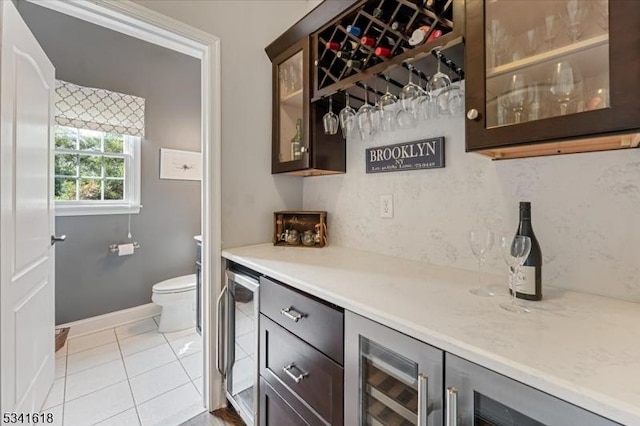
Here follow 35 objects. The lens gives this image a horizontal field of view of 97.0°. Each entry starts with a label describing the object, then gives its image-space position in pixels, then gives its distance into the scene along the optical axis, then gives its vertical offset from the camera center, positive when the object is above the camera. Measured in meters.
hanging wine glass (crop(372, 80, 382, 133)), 1.32 +0.46
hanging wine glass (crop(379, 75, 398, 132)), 1.26 +0.47
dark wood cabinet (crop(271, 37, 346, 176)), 1.61 +0.52
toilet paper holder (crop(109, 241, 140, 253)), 2.70 -0.34
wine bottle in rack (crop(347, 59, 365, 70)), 1.27 +0.67
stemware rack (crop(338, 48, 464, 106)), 1.09 +0.60
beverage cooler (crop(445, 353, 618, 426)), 0.49 -0.37
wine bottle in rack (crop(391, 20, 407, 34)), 1.14 +0.75
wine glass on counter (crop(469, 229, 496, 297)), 0.95 -0.11
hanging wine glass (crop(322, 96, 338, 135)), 1.51 +0.49
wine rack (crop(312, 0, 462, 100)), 1.04 +0.75
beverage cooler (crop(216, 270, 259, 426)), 1.36 -0.68
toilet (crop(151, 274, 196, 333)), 2.58 -0.85
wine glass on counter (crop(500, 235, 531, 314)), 0.87 -0.13
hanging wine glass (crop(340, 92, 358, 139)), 1.42 +0.47
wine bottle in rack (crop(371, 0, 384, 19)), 1.19 +0.85
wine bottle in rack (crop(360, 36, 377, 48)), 1.23 +0.75
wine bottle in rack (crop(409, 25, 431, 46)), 1.05 +0.66
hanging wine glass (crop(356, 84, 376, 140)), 1.34 +0.46
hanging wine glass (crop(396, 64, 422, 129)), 1.16 +0.47
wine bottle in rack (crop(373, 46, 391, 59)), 1.18 +0.67
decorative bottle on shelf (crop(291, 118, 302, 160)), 1.71 +0.43
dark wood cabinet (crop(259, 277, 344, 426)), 0.93 -0.53
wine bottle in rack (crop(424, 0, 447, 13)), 1.04 +0.77
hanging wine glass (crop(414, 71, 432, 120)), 1.15 +0.46
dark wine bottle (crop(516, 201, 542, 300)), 0.88 -0.18
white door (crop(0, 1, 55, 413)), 1.05 -0.02
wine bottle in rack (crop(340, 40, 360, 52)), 1.36 +0.81
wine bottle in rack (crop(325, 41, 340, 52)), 1.43 +0.85
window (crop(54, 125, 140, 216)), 2.55 +0.39
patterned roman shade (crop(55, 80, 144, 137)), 2.38 +0.93
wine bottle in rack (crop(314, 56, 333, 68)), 1.49 +0.80
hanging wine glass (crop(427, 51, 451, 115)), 1.06 +0.50
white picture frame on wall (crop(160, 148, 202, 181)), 3.02 +0.54
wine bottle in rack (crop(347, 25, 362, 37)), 1.28 +0.83
